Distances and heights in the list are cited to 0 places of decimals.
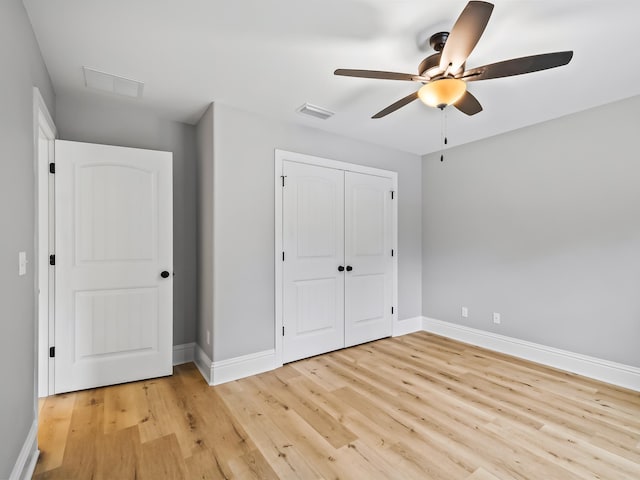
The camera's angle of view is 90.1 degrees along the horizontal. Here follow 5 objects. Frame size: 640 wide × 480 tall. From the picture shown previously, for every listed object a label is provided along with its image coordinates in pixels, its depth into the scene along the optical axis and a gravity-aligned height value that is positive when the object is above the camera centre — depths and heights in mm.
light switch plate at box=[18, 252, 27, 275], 1606 -123
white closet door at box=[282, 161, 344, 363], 3324 -224
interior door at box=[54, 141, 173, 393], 2641 -224
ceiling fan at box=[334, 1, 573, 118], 1491 +960
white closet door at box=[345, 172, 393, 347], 3813 -230
